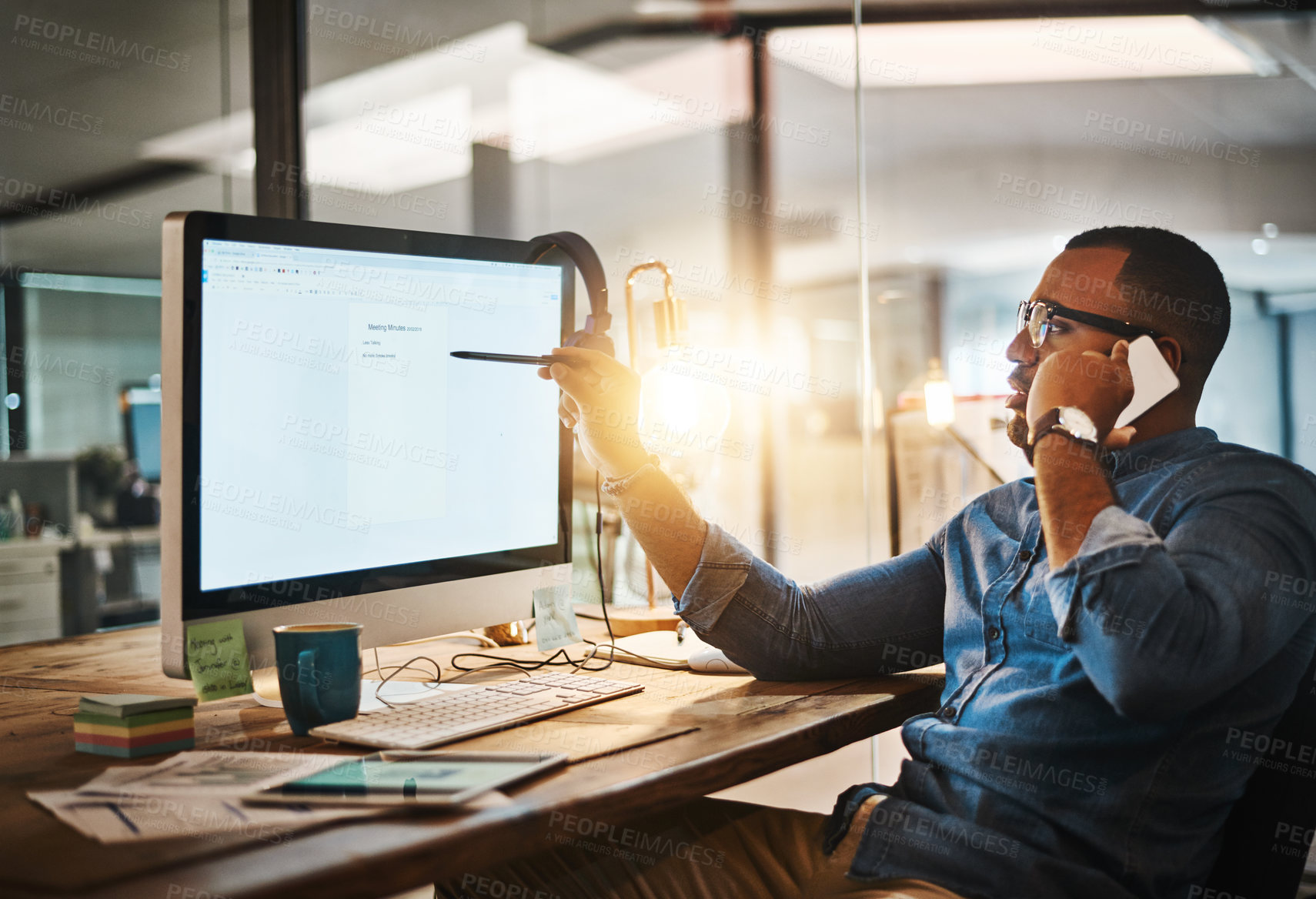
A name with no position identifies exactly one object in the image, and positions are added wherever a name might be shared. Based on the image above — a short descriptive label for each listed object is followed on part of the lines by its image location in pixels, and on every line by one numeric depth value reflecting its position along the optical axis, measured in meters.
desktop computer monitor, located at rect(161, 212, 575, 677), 0.98
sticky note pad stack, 0.90
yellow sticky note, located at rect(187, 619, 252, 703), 0.99
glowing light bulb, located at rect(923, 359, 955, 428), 1.87
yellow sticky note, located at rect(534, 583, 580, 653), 1.32
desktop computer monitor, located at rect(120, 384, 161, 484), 3.92
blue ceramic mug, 0.96
